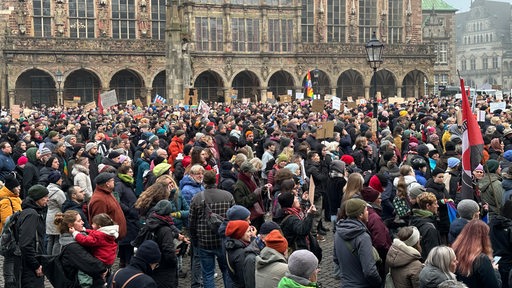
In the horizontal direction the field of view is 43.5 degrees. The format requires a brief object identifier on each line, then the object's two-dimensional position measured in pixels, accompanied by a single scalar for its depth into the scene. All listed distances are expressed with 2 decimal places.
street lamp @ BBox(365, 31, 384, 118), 17.50
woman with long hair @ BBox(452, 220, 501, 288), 5.86
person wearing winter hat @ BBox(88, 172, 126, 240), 8.55
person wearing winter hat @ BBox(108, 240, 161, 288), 5.89
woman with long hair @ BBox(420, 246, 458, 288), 5.54
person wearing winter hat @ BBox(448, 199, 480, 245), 6.98
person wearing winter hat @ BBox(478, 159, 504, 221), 8.54
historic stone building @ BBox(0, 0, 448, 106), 41.84
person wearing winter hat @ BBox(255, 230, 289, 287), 6.03
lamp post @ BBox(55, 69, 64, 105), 39.29
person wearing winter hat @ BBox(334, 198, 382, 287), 6.60
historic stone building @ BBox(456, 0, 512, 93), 111.18
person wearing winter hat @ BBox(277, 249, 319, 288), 5.47
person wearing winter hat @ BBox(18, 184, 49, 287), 7.84
